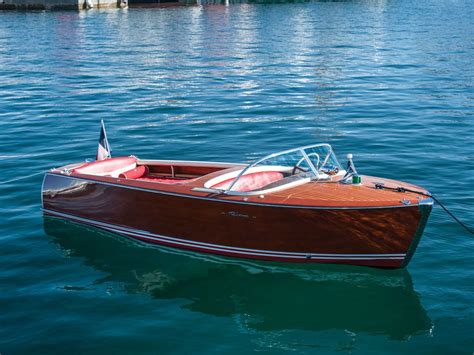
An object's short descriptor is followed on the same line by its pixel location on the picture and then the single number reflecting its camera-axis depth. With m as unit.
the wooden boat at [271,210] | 10.61
